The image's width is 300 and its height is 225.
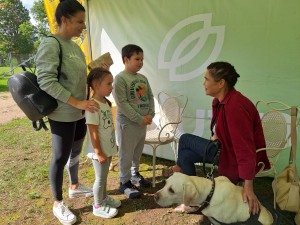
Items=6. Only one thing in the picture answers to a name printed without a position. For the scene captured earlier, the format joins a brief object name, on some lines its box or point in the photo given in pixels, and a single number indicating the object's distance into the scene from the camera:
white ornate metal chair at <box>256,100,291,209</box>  2.59
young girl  2.34
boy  2.80
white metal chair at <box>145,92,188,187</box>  3.21
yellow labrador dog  1.82
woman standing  2.11
